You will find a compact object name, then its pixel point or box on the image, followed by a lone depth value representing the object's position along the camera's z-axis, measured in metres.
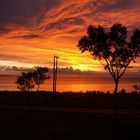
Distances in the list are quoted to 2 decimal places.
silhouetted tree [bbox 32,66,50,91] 38.53
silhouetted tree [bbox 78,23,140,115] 13.15
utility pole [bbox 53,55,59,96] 25.43
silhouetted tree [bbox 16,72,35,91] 39.64
